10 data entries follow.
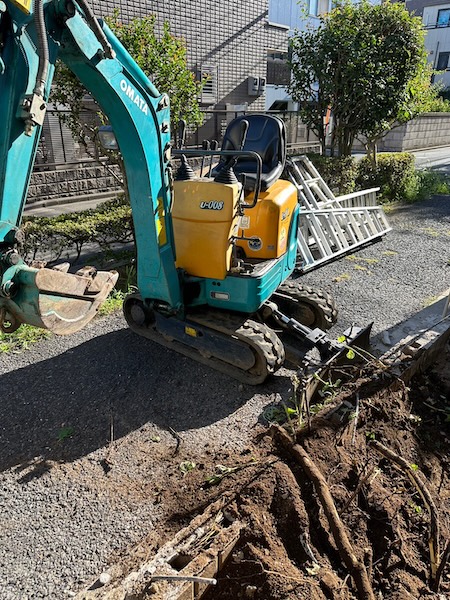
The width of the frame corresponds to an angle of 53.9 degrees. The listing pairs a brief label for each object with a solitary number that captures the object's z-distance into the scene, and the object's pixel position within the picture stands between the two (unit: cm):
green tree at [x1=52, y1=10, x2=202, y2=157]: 636
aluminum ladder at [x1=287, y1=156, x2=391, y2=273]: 735
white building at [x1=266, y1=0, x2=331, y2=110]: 1700
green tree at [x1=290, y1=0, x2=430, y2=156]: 937
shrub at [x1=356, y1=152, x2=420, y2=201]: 1152
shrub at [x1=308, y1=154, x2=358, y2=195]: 1000
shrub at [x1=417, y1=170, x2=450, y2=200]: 1259
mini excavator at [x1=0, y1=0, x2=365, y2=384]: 232
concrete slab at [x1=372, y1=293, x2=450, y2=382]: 369
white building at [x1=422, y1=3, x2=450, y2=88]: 3300
